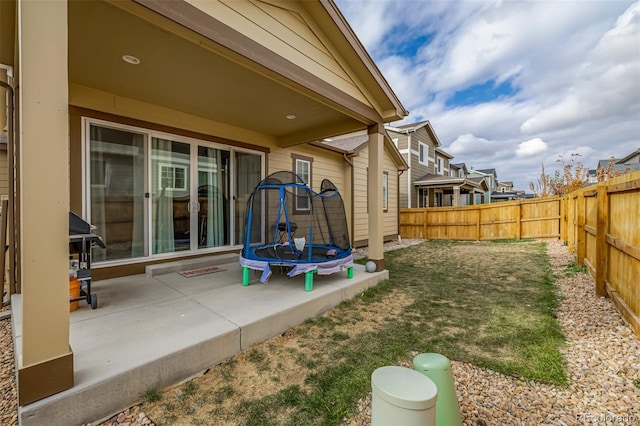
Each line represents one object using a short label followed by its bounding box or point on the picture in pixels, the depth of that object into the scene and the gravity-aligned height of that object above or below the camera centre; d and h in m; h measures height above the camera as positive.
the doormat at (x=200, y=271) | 4.44 -0.99
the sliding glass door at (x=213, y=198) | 5.30 +0.27
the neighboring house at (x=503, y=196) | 30.15 +1.50
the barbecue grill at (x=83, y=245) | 2.88 -0.35
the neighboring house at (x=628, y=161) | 17.98 +3.72
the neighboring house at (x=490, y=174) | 33.81 +4.37
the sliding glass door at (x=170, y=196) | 4.69 +0.27
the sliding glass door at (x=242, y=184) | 5.88 +0.59
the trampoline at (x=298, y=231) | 3.95 -0.33
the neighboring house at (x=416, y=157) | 15.21 +3.07
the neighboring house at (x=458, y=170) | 24.59 +3.68
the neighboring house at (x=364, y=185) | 8.84 +0.90
